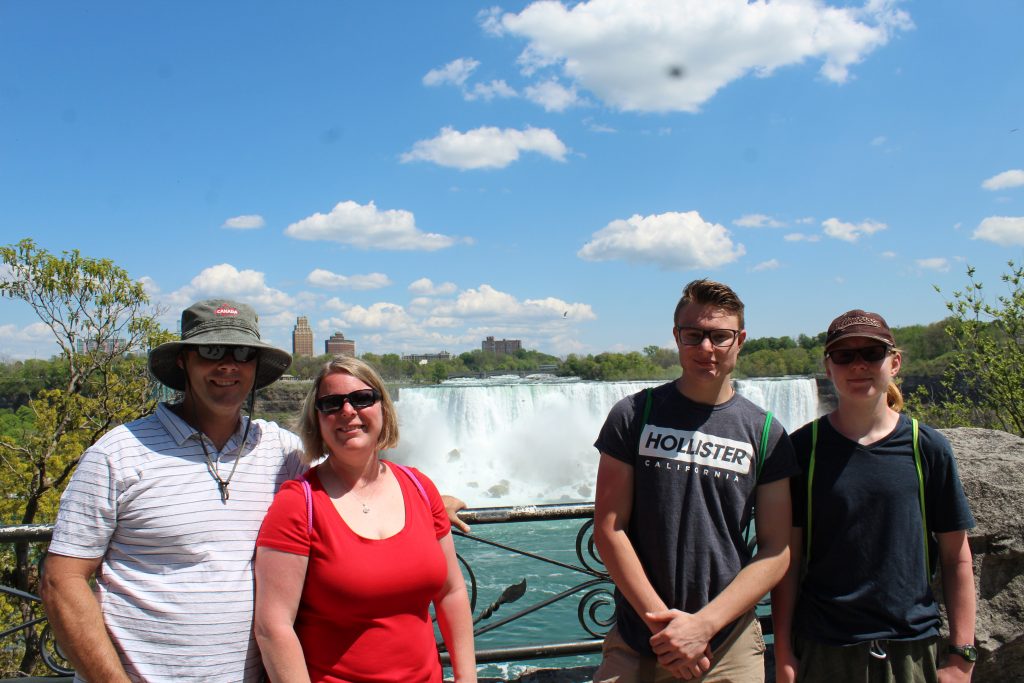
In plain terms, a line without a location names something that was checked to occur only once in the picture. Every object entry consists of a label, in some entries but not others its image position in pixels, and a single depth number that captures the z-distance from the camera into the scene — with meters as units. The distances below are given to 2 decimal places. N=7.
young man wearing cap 2.11
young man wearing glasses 2.04
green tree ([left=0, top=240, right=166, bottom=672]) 12.31
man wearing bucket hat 1.82
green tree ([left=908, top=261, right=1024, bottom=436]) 8.43
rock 2.62
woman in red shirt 1.84
